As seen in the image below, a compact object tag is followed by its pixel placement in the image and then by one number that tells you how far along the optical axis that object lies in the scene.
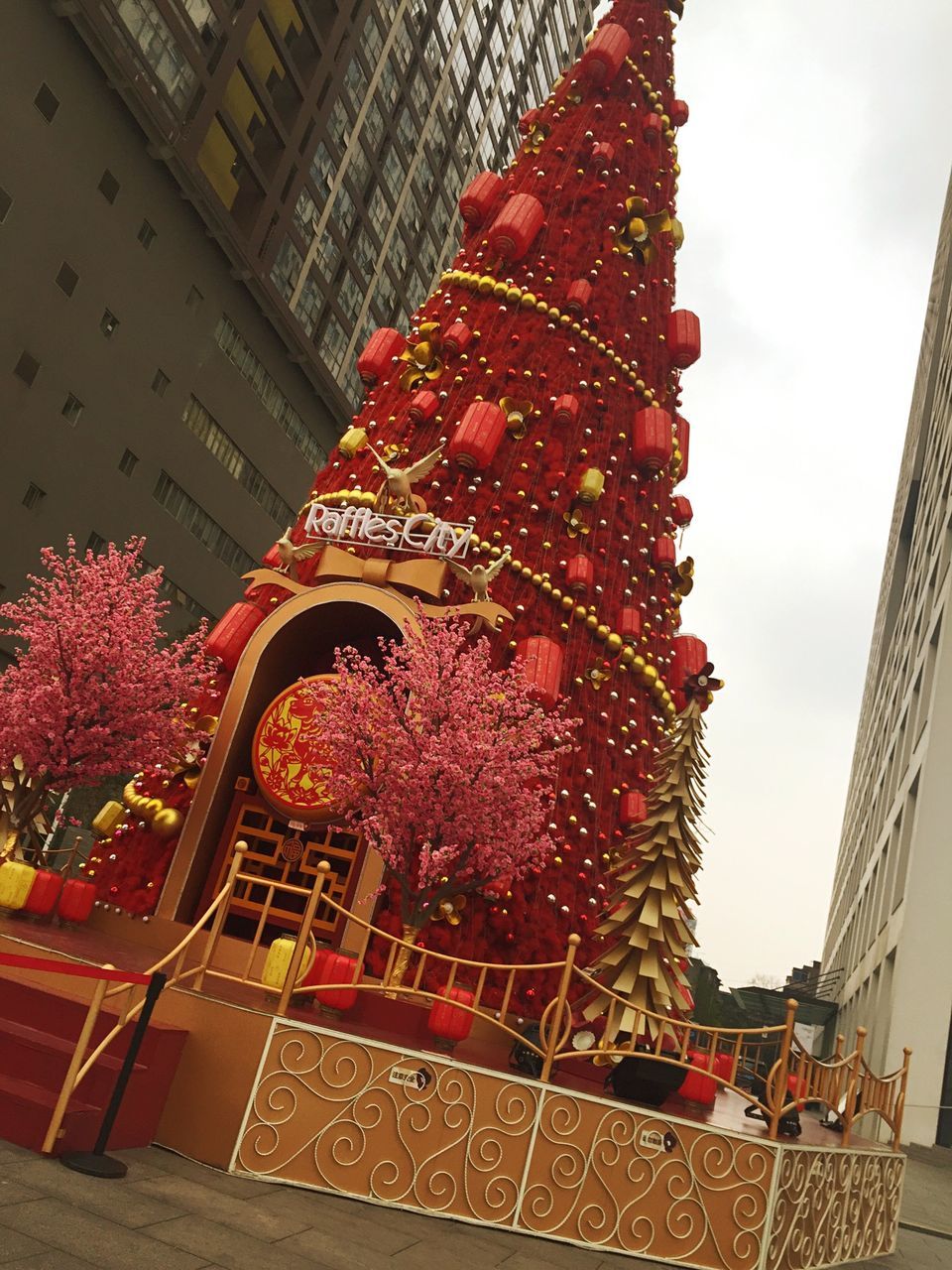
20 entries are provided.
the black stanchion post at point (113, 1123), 7.03
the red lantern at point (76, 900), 12.90
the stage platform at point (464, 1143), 8.16
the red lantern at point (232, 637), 16.61
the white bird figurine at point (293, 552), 16.61
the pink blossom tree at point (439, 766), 12.71
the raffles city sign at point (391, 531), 15.94
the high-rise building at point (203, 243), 31.03
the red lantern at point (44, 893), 12.42
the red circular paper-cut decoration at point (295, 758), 14.91
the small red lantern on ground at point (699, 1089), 10.65
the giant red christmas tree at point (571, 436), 16.00
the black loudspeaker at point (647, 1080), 9.09
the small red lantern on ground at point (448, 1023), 10.34
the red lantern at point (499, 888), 13.37
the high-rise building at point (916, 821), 21.50
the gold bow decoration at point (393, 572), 15.74
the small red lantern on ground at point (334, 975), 9.71
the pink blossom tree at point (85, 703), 15.20
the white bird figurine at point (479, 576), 15.72
